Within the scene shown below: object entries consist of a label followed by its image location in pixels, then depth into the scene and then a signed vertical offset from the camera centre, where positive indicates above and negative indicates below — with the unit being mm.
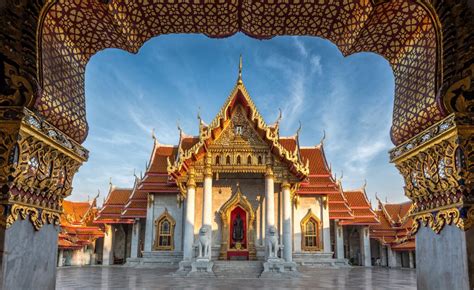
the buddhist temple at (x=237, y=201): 15812 +827
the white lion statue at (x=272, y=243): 14695 -972
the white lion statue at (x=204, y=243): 14680 -1000
